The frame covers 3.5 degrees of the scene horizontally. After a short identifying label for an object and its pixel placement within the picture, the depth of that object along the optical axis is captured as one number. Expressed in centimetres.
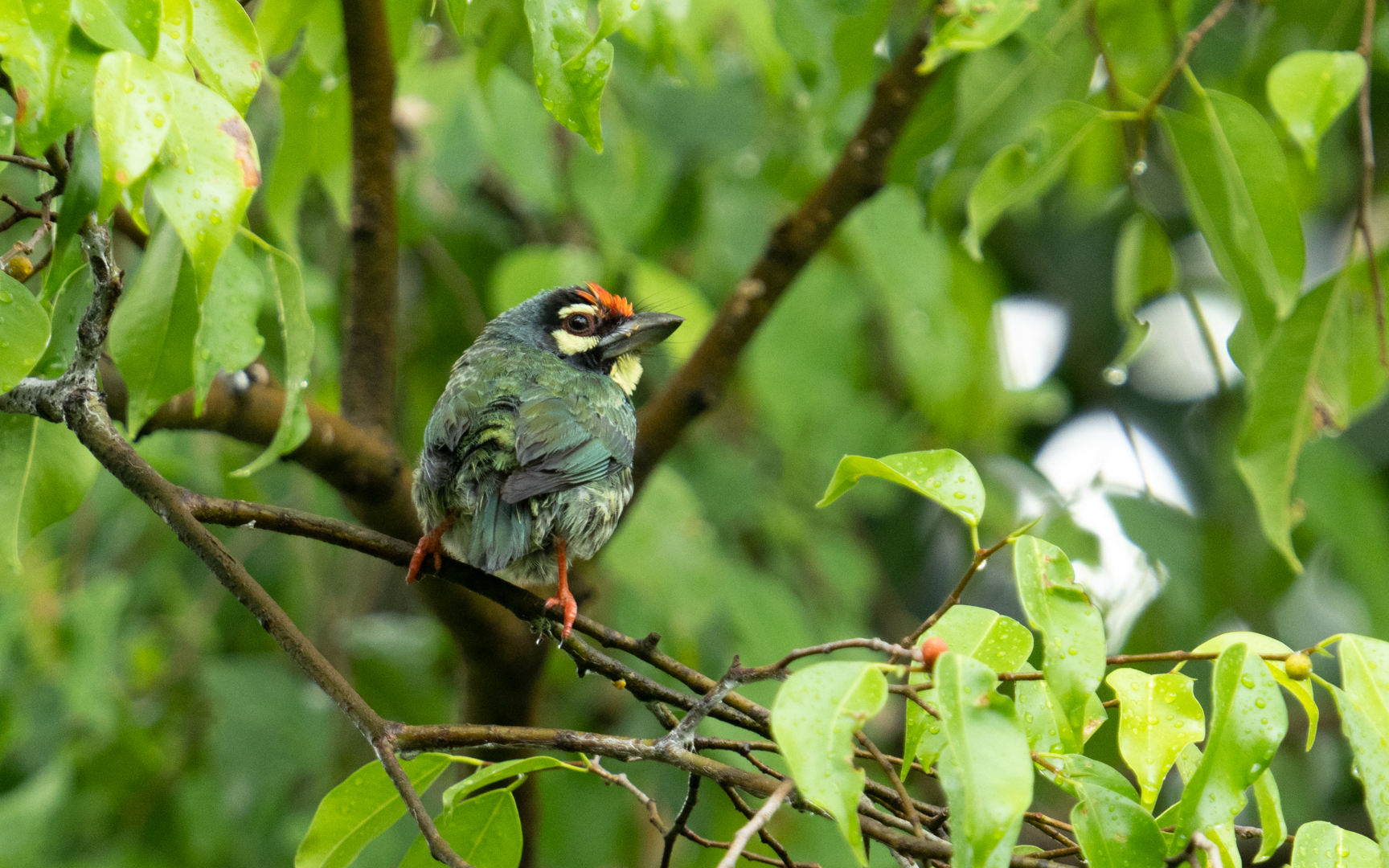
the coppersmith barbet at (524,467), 495
